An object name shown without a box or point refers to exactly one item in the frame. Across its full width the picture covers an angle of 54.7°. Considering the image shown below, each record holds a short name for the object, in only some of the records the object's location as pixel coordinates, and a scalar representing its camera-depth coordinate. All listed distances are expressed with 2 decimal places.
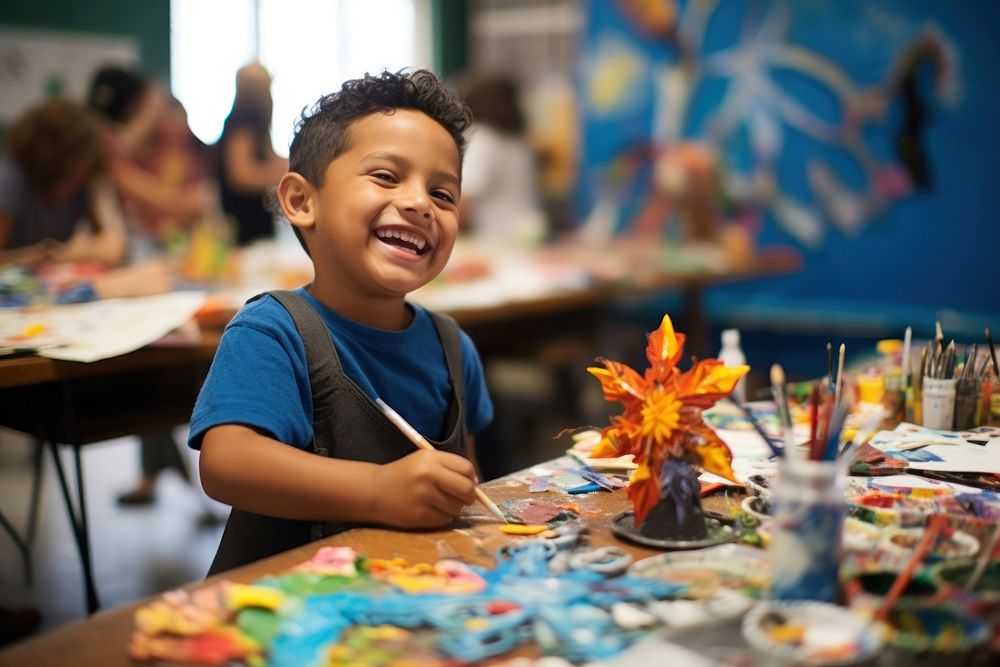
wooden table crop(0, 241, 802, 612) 2.00
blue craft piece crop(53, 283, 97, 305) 2.50
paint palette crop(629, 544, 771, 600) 0.94
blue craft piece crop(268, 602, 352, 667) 0.79
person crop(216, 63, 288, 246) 4.27
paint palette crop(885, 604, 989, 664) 0.80
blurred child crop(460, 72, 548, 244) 4.82
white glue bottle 1.81
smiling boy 1.12
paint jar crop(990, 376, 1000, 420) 1.70
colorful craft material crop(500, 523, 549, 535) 1.11
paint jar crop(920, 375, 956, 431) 1.62
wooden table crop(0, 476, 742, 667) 0.80
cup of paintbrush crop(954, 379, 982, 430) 1.63
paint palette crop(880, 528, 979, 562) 1.00
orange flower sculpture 1.06
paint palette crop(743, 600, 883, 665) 0.79
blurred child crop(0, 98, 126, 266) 3.41
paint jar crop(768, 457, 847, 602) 0.88
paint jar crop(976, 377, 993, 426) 1.66
